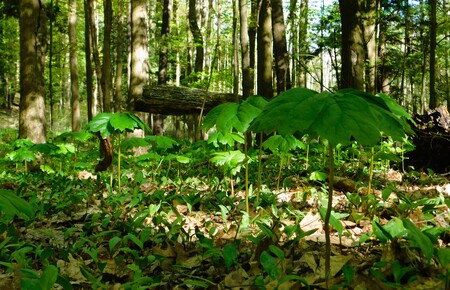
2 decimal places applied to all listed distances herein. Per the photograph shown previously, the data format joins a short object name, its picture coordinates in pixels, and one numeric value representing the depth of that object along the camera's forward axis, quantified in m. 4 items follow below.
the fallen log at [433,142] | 5.09
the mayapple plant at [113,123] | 3.23
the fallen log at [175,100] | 8.14
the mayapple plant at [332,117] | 1.16
